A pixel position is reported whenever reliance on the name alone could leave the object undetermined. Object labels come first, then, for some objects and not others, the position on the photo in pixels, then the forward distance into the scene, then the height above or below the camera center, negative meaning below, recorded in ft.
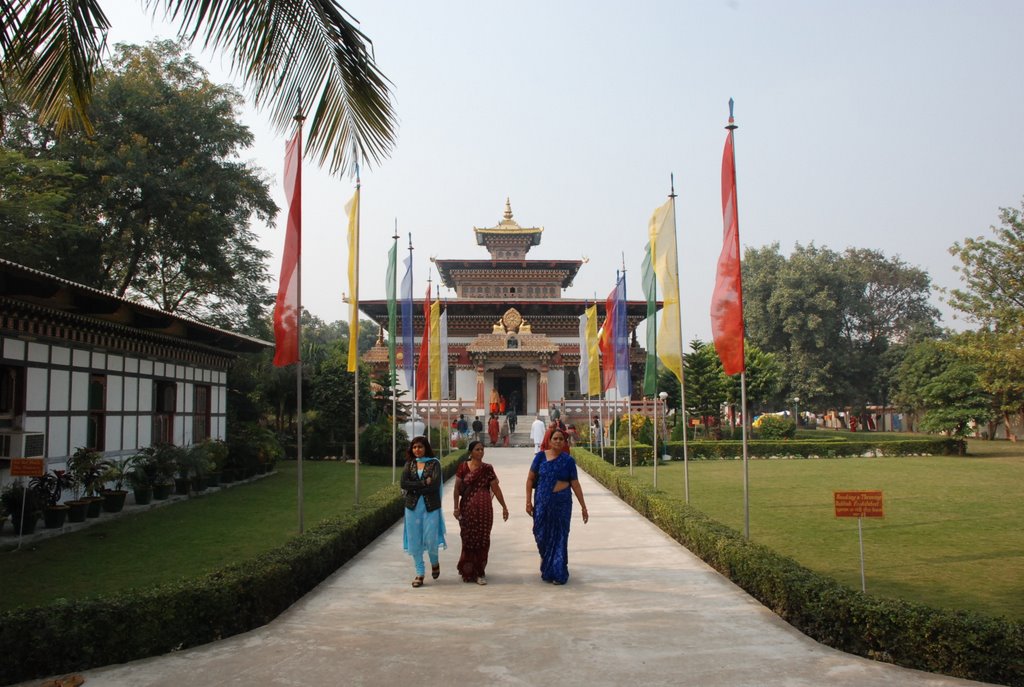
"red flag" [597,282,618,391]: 73.36 +6.41
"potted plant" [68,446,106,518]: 43.29 -2.79
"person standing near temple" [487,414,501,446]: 116.26 -1.66
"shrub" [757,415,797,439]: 118.11 -2.04
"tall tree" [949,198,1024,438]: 99.91 +13.73
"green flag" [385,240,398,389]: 54.49 +9.65
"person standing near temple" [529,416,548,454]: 84.94 -1.47
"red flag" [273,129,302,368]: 32.81 +6.04
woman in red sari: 27.78 -3.36
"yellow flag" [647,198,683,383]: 43.68 +7.32
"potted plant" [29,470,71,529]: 40.06 -3.83
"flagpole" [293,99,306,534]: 32.04 +4.79
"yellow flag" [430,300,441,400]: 70.85 +5.38
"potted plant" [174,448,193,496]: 55.16 -3.71
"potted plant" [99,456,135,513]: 46.61 -4.14
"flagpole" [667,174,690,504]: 42.40 +4.15
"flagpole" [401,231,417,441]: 62.47 +7.11
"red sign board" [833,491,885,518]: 25.00 -2.84
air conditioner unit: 40.40 -1.17
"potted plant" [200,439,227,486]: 59.88 -3.01
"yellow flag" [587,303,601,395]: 77.71 +5.80
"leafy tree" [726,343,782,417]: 132.98 +6.35
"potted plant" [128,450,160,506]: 51.16 -3.63
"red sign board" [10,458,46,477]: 35.58 -1.98
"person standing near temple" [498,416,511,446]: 120.67 -2.52
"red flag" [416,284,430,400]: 68.23 +4.18
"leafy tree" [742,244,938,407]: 180.45 +23.42
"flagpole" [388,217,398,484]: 55.79 +9.01
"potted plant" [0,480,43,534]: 38.24 -4.03
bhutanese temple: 138.41 +17.23
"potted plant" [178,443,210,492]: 56.24 -3.19
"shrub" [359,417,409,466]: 85.73 -2.83
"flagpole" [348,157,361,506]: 43.57 +5.79
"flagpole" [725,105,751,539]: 30.89 +1.00
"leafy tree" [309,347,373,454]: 95.66 +1.78
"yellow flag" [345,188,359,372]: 43.70 +8.81
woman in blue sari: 27.22 -3.00
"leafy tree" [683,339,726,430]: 126.82 +5.52
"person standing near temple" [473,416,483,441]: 117.20 -1.66
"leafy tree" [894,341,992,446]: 112.37 +1.92
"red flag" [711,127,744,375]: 33.09 +5.16
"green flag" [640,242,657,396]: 54.19 +6.28
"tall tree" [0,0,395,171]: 21.22 +10.12
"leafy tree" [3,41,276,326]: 76.74 +23.33
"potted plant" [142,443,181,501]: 53.62 -3.04
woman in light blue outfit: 27.40 -3.09
